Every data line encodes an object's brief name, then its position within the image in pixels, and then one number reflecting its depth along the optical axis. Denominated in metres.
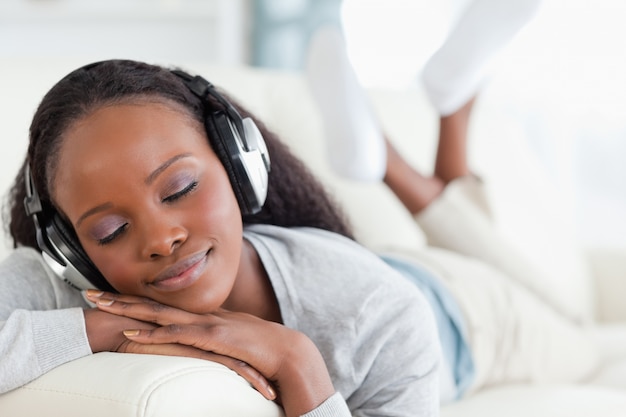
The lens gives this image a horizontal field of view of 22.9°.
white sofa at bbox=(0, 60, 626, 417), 1.08
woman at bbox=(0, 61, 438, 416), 1.16
